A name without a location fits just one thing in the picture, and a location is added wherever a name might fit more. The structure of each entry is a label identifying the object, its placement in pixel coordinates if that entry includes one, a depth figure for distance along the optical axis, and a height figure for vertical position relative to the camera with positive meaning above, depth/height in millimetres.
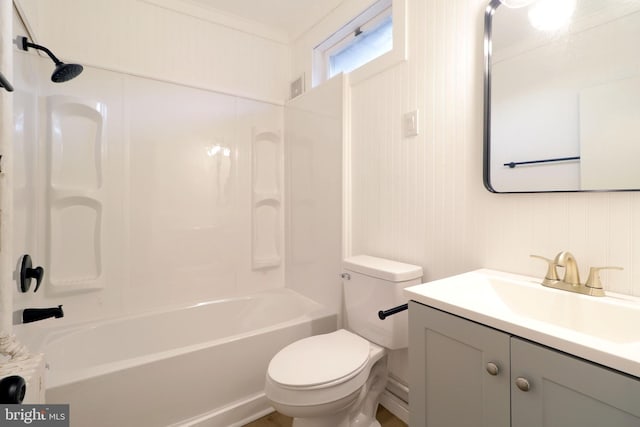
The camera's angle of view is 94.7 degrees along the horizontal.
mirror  877 +390
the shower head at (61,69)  1267 +641
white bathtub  1249 -774
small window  1808 +1180
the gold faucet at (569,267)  927 -178
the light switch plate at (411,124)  1467 +449
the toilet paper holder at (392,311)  1099 -382
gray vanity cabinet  586 -405
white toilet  1169 -655
